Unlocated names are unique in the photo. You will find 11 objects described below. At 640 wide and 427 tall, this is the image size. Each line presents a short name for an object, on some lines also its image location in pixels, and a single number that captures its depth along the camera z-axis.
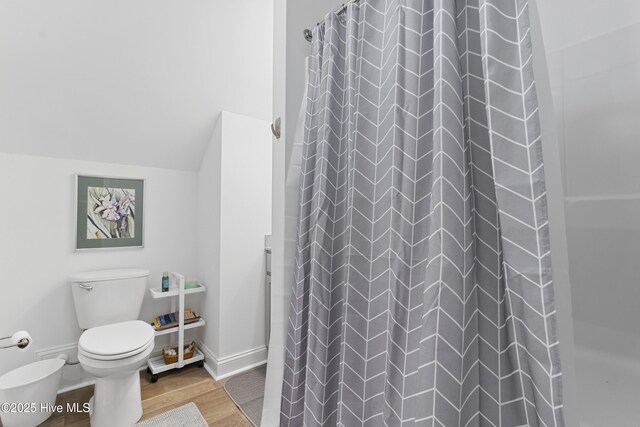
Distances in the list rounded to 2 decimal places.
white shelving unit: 2.03
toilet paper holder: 1.08
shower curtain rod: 0.94
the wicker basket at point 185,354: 2.08
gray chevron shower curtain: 0.55
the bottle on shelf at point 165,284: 2.14
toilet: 1.49
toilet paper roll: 1.08
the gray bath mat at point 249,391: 1.69
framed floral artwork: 1.99
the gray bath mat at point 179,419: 1.58
